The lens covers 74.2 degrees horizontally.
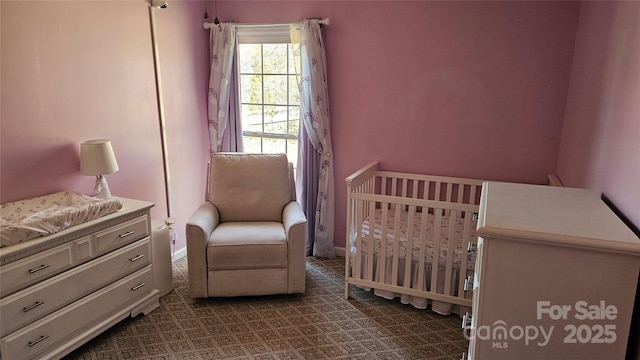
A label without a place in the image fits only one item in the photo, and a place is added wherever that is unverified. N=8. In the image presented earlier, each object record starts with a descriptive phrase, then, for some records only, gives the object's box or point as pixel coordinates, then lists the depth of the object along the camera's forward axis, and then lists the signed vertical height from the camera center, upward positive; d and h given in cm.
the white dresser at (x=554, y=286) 134 -61
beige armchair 276 -102
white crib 260 -98
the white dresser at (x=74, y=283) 194 -97
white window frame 357 +52
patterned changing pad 193 -58
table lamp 252 -37
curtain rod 333 +60
